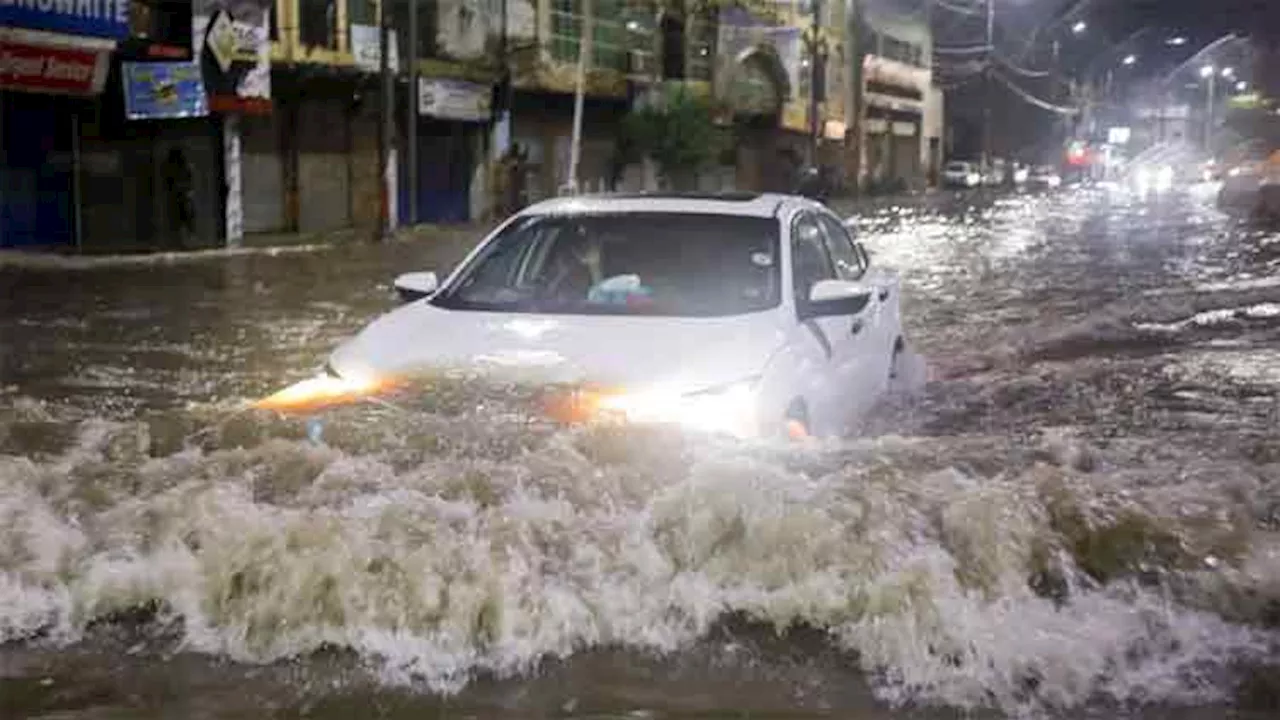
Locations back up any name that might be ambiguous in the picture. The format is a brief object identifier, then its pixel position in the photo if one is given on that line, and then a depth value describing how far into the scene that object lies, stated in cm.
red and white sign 2005
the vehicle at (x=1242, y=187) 3247
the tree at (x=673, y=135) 3844
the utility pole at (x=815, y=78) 4959
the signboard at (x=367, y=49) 2864
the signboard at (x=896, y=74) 6022
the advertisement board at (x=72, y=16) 1973
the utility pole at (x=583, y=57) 3253
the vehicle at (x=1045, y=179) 6731
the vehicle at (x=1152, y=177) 5528
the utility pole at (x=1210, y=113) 8581
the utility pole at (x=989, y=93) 7079
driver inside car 719
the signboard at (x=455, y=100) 3050
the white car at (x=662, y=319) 589
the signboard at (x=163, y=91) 2286
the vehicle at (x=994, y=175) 6956
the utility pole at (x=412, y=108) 2650
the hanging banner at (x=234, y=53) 2394
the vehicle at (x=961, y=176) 6469
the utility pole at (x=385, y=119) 2559
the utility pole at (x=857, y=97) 5847
